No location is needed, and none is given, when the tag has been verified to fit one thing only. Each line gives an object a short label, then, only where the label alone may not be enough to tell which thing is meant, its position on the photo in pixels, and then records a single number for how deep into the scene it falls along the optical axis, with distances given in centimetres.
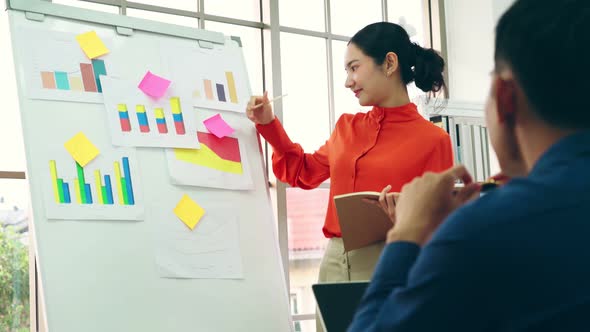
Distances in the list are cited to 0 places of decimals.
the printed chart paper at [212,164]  207
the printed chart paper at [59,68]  194
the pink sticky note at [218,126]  217
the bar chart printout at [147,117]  201
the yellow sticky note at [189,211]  202
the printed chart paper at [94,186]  185
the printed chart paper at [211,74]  220
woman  222
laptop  110
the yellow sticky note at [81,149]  190
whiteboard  181
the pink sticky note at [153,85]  210
